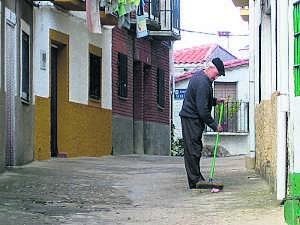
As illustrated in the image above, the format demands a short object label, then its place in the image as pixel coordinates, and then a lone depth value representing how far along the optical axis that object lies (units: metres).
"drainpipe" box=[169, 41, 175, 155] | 27.23
